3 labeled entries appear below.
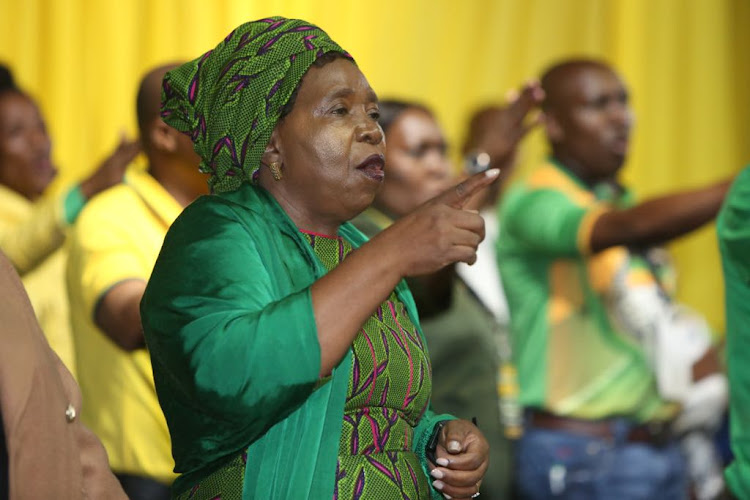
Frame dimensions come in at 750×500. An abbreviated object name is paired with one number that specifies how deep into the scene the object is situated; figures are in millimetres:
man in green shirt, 7621
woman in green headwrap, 3430
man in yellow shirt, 5595
